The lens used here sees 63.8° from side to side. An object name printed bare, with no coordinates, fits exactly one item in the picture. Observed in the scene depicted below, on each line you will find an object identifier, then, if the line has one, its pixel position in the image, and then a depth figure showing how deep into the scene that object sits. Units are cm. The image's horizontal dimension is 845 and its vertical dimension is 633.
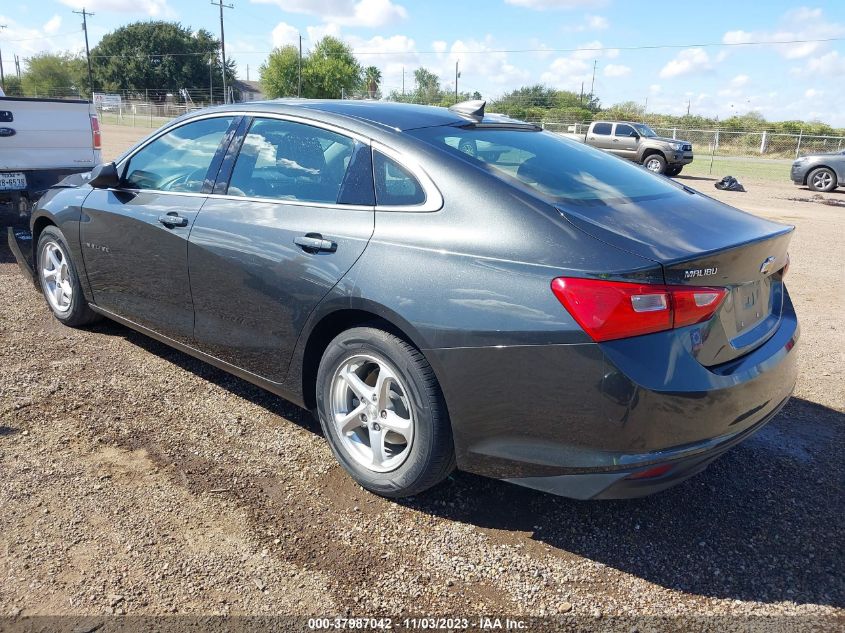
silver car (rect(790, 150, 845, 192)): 1892
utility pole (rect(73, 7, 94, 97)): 7131
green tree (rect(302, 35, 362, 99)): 8344
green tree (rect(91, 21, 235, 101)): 8219
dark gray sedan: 234
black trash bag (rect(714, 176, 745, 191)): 1866
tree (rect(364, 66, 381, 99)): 9352
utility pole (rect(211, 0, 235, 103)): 5526
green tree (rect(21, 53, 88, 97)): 8319
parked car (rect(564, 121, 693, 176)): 2297
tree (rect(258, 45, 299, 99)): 8219
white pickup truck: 705
